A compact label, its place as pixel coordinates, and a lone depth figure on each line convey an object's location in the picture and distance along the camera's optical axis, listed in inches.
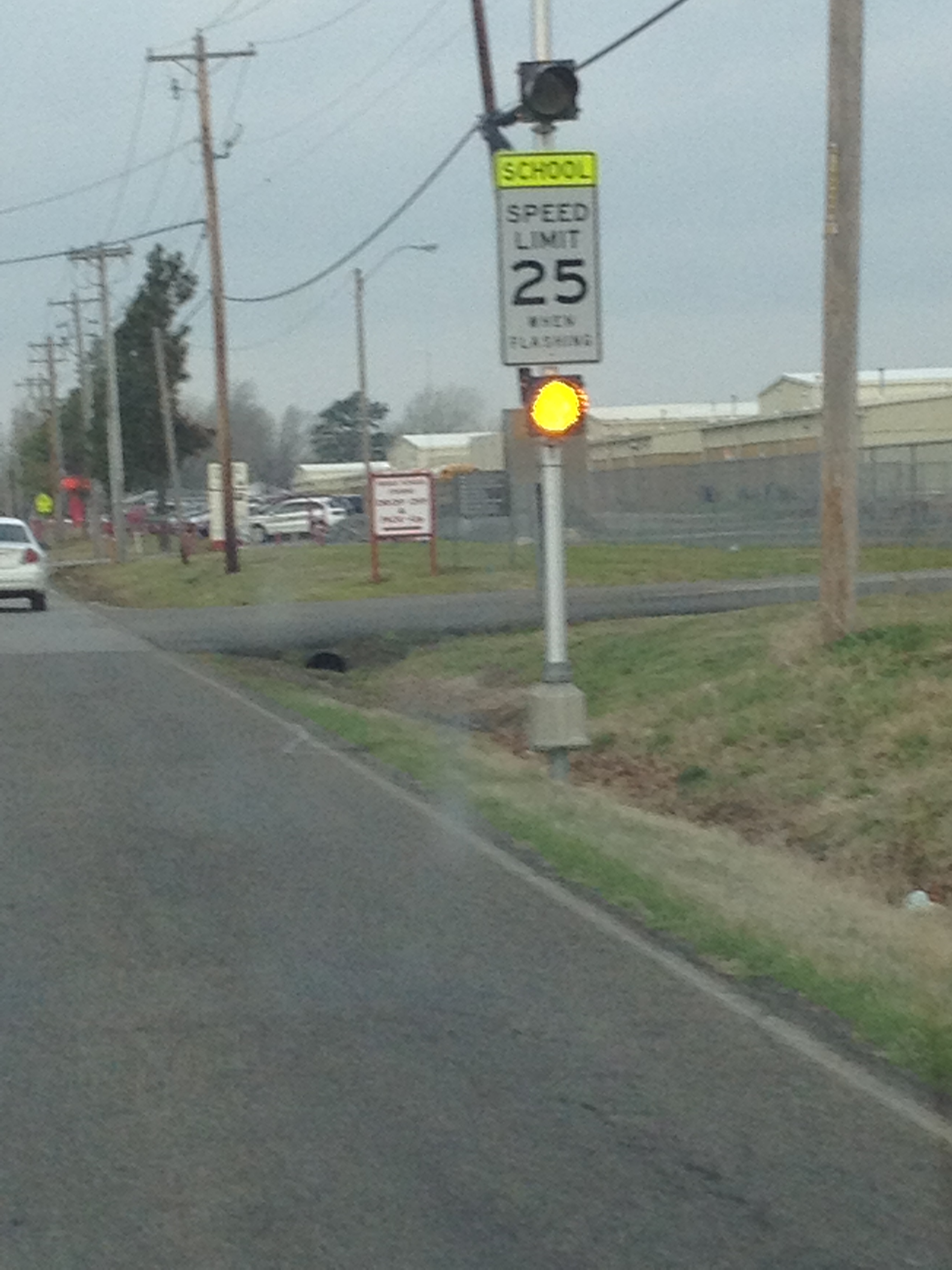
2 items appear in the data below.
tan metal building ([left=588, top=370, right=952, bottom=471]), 2743.6
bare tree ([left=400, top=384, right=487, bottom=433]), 7342.5
